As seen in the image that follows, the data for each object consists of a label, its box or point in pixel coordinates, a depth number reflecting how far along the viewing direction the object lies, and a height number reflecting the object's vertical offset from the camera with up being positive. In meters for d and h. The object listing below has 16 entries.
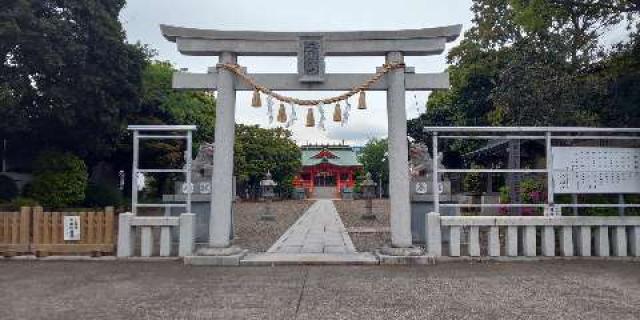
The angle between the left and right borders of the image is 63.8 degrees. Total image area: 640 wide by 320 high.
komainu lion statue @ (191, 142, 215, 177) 12.51 +0.65
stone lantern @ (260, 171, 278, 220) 22.47 -0.23
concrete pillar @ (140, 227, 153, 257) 9.67 -1.01
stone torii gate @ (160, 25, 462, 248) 9.43 +2.10
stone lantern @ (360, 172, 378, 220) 23.23 -0.43
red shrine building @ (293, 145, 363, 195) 57.69 +1.86
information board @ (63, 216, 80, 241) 9.58 -0.72
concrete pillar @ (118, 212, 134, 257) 9.54 -0.86
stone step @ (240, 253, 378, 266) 9.02 -1.27
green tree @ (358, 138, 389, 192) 53.28 +2.89
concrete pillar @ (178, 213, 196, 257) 9.54 -0.86
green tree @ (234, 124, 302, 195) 40.50 +2.77
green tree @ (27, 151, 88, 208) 19.36 +0.36
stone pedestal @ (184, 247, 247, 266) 9.03 -1.22
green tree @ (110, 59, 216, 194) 25.88 +3.80
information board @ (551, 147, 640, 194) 9.59 +0.28
